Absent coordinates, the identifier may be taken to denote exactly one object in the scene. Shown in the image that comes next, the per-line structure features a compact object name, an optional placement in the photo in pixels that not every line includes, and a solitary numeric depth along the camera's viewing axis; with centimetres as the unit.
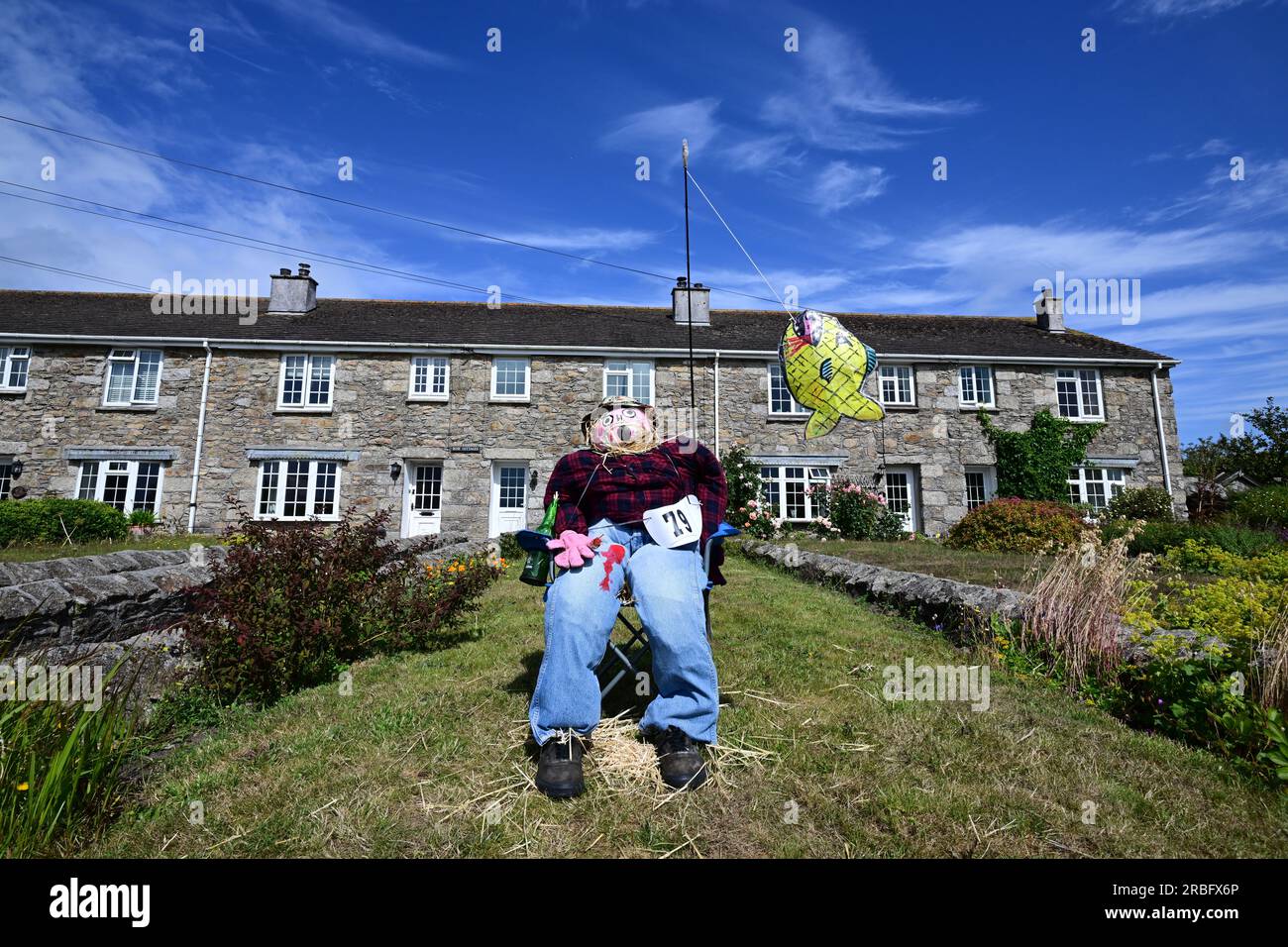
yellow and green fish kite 401
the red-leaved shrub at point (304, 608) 409
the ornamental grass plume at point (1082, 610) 391
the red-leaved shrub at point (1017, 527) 1178
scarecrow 274
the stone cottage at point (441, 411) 1627
